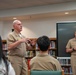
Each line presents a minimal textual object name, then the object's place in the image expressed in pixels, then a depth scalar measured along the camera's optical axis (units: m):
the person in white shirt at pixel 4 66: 1.76
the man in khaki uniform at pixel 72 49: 5.40
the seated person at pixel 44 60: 2.18
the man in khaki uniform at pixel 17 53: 3.42
